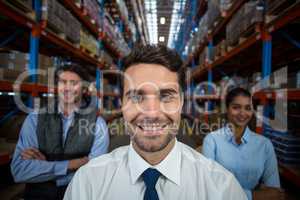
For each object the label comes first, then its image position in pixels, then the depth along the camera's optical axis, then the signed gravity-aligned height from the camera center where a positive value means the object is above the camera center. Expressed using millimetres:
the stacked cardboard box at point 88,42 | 4578 +1143
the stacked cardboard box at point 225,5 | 4022 +1572
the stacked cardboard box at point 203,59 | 5952 +1021
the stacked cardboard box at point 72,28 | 3684 +1113
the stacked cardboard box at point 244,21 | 2717 +995
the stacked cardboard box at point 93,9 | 4598 +1815
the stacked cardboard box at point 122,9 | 6748 +2712
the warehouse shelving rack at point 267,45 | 2008 +678
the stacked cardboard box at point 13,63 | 2375 +357
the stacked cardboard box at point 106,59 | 6118 +1054
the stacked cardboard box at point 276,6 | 2299 +898
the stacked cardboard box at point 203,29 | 5781 +1754
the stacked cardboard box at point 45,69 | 2916 +345
